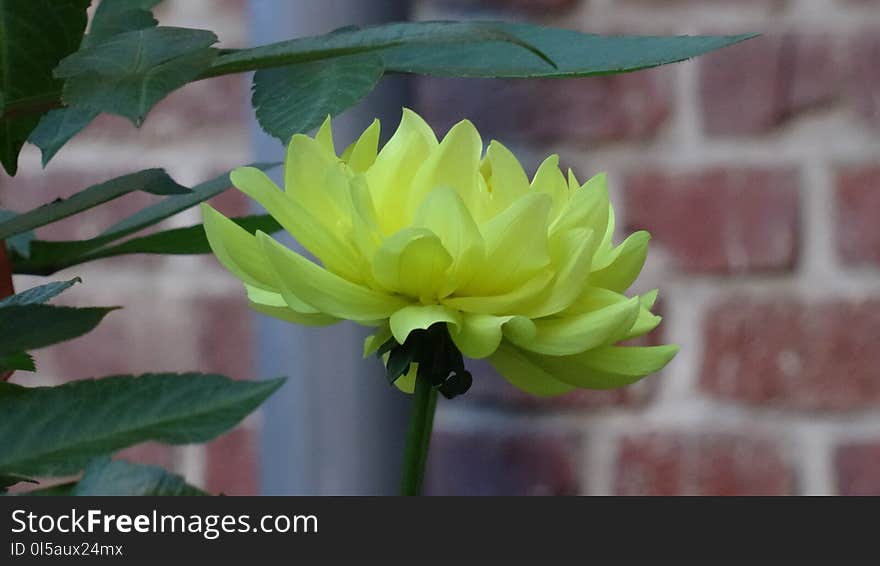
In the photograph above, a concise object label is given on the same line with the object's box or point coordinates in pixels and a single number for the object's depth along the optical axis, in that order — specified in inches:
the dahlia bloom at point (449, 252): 60.9
